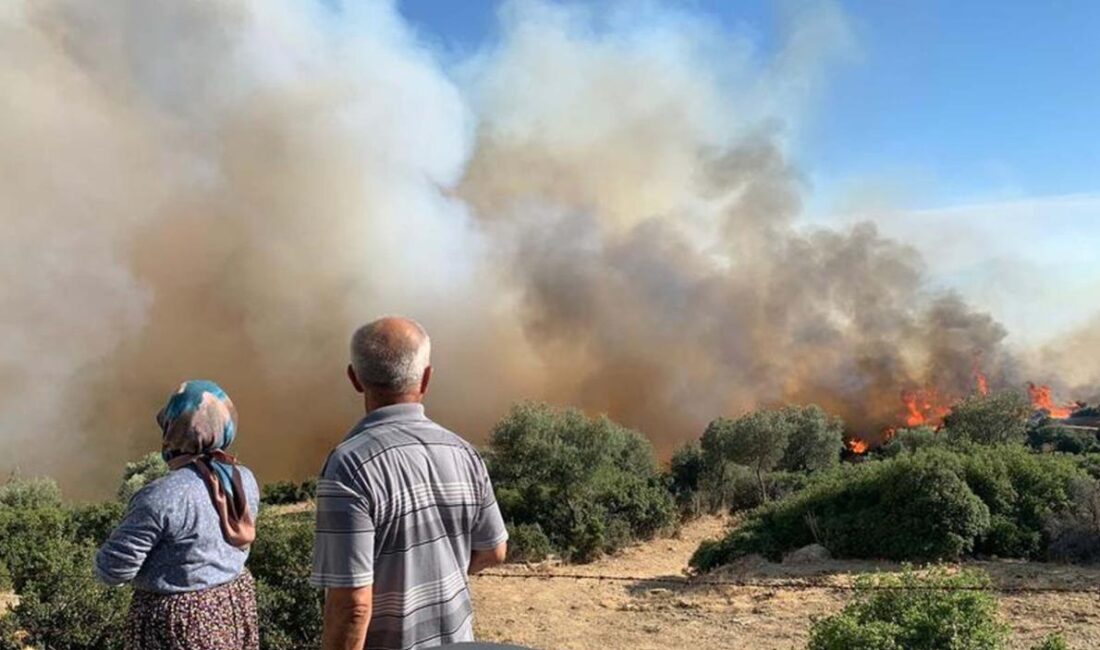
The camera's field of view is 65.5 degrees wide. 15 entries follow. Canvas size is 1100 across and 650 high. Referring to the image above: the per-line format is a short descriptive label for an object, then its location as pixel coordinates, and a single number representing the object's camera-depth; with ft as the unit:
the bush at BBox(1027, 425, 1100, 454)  73.00
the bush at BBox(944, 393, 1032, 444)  66.90
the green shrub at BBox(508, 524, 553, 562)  48.67
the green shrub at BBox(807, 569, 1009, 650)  19.49
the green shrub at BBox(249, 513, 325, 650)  22.93
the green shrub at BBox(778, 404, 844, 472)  74.61
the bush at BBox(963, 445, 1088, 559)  39.09
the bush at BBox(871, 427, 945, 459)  66.23
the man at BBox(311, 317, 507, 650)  6.70
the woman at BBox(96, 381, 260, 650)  8.14
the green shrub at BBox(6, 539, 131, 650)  21.42
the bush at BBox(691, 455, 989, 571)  39.58
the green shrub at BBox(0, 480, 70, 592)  33.81
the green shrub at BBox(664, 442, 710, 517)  64.85
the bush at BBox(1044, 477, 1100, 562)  37.37
